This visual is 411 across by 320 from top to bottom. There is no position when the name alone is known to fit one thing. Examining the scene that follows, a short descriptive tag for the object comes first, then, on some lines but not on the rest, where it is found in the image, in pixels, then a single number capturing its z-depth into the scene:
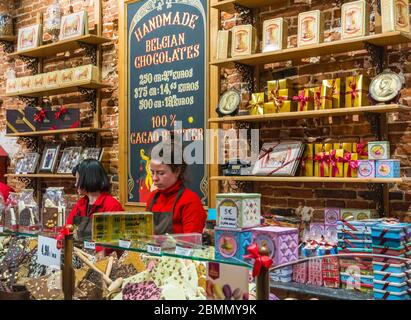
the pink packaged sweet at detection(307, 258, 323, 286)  1.58
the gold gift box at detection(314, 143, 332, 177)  3.67
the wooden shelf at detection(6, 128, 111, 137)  5.27
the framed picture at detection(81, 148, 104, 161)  5.31
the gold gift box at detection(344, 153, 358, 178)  3.51
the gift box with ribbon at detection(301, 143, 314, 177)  3.78
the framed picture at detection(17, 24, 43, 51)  5.88
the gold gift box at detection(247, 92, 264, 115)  4.00
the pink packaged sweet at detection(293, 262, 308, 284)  1.58
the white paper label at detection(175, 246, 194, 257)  1.60
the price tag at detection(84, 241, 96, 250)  1.90
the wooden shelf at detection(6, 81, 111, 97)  5.26
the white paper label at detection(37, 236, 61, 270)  1.89
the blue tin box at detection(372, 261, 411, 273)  1.55
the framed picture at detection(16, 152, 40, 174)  5.86
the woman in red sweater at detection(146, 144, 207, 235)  3.23
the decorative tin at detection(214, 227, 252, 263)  1.74
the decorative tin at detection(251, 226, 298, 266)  1.72
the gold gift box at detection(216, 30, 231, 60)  4.18
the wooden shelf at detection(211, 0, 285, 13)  4.18
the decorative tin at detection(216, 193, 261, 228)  1.82
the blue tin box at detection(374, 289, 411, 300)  1.50
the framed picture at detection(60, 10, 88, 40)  5.39
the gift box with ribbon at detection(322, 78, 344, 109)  3.62
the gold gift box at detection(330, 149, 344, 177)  3.58
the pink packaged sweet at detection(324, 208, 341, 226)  3.71
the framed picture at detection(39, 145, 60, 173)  5.68
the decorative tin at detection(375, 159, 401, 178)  3.31
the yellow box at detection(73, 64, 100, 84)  5.23
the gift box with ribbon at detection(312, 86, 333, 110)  3.67
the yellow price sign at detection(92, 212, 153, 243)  1.97
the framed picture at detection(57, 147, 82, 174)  5.45
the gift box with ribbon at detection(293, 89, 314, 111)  3.76
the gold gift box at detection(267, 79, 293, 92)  3.90
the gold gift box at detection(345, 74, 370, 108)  3.51
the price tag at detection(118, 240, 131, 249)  1.81
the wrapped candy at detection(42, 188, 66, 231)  2.42
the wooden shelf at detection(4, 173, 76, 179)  5.43
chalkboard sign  4.70
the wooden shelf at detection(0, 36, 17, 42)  6.42
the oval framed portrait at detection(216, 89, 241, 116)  4.16
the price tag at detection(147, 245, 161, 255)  1.67
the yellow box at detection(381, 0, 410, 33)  3.30
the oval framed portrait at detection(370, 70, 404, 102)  3.32
